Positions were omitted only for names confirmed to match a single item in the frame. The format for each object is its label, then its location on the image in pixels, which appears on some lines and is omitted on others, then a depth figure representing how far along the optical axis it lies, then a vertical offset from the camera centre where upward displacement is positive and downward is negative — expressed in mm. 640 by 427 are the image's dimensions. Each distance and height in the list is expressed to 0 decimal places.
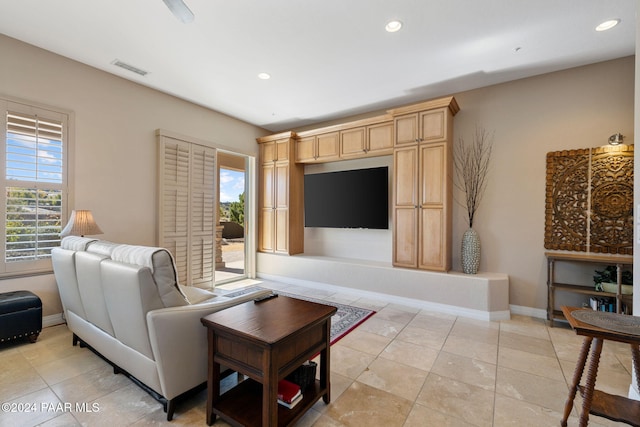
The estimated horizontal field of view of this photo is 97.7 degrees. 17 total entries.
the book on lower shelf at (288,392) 1578 -1028
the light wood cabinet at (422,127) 3599 +1169
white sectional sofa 1583 -626
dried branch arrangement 3703 +661
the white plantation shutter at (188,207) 3896 +94
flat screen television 4309 +246
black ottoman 2373 -905
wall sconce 2943 +810
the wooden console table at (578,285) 2742 -719
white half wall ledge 3332 -970
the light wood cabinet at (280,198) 5016 +290
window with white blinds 2738 +289
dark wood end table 1348 -741
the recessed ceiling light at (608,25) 2428 +1685
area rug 2900 -1232
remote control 1905 -595
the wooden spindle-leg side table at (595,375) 1321 -848
